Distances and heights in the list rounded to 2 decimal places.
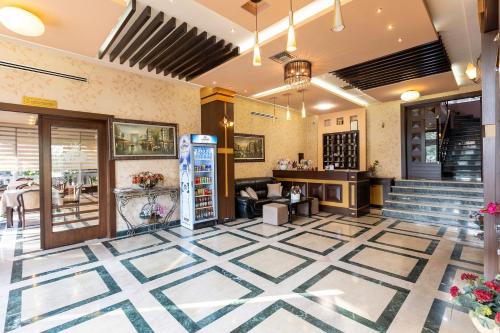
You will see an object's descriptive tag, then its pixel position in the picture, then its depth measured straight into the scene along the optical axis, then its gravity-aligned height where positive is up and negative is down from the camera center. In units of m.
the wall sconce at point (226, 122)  6.04 +1.08
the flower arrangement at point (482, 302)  1.43 -0.90
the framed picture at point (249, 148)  7.26 +0.53
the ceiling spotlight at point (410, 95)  6.00 +1.73
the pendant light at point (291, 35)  1.96 +1.07
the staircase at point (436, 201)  5.54 -1.02
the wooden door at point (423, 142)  7.24 +0.62
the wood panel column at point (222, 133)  5.99 +0.81
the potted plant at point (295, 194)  6.31 -0.82
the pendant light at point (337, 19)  1.66 +1.02
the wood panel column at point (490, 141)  2.64 +0.24
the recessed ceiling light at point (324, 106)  7.55 +1.90
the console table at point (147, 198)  4.86 -0.75
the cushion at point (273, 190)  7.45 -0.84
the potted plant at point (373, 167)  7.86 -0.14
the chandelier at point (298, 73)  4.22 +1.63
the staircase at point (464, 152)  7.54 +0.35
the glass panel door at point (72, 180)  4.32 -0.27
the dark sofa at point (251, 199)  6.34 -0.96
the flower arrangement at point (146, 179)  5.01 -0.31
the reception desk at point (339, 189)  6.50 -0.75
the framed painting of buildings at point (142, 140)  4.95 +0.57
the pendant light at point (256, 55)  2.41 +1.11
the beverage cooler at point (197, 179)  5.40 -0.35
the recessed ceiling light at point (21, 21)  2.69 +1.72
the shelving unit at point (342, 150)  8.34 +0.50
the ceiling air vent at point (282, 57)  4.02 +1.86
